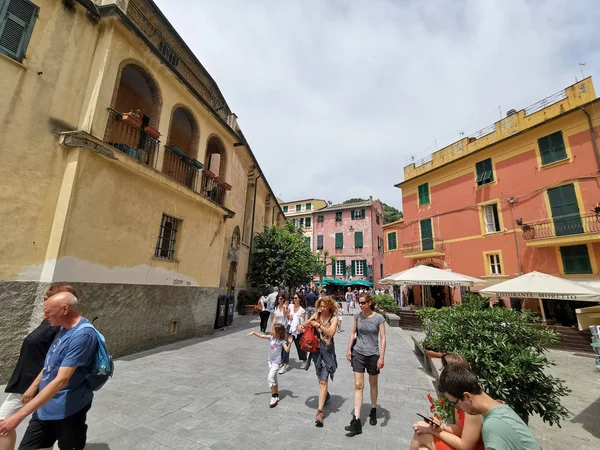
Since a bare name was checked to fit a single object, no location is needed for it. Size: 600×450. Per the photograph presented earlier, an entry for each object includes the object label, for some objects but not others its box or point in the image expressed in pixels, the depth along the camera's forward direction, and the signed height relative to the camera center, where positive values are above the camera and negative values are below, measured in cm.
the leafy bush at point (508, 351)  287 -68
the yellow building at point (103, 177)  513 +248
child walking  438 -111
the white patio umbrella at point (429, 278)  1095 +56
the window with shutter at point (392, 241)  2225 +403
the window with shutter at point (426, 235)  1910 +396
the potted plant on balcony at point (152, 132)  755 +423
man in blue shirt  207 -78
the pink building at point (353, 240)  3403 +648
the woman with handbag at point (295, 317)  607 -66
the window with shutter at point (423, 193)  2022 +729
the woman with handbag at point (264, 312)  973 -89
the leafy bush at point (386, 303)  1427 -67
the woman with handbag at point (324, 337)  400 -72
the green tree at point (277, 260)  1720 +172
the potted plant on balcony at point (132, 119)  699 +422
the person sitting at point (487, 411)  179 -84
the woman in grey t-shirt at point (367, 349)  375 -84
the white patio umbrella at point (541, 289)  823 +19
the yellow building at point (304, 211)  4026 +1247
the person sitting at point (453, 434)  201 -113
